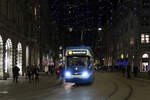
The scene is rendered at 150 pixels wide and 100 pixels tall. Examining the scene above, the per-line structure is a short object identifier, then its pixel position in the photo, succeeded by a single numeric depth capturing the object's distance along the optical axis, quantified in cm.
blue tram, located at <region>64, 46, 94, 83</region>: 2623
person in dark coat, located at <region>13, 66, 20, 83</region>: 2928
